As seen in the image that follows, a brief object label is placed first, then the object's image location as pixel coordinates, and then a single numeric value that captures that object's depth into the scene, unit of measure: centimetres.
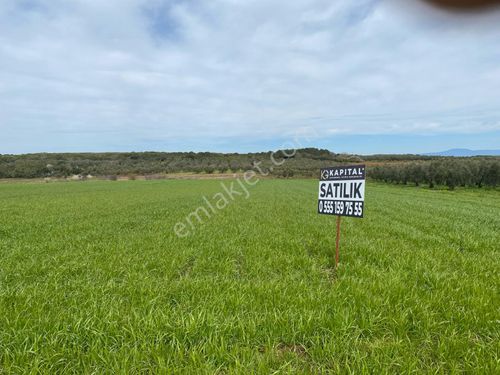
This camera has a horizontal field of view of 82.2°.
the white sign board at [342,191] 564
